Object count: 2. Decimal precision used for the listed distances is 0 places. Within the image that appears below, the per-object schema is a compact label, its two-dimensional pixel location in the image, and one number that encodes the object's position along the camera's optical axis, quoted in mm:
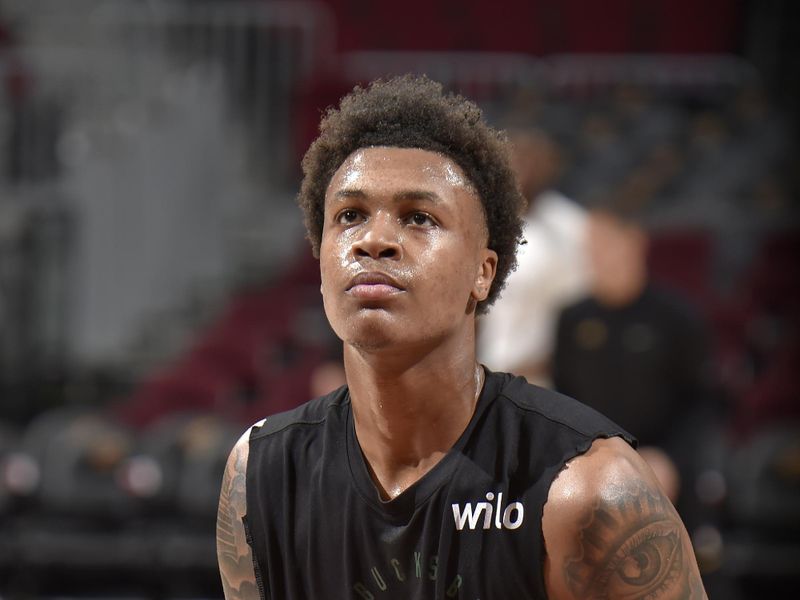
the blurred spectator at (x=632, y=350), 9219
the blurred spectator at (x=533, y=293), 9367
